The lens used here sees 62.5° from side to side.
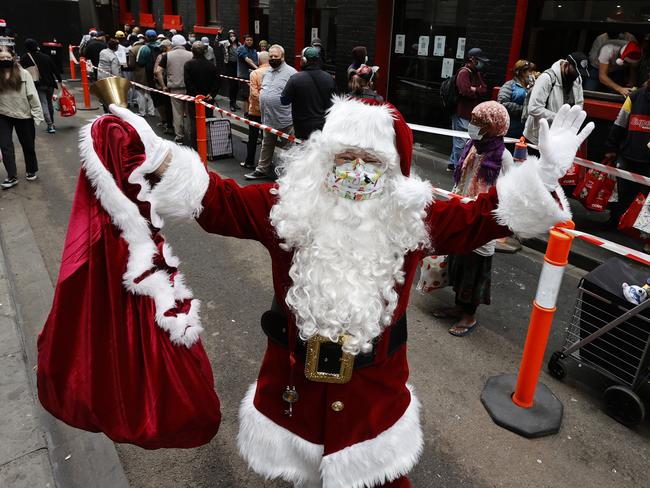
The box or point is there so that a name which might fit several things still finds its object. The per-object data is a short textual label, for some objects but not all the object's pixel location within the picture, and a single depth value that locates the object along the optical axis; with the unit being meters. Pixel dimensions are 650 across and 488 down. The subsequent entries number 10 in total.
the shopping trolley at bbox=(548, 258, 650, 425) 3.31
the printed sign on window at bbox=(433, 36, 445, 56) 10.25
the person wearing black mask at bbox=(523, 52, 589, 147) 6.62
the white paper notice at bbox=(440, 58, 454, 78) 10.14
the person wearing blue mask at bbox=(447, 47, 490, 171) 7.95
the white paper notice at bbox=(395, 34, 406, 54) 11.03
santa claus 1.99
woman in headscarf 4.18
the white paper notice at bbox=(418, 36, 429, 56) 10.57
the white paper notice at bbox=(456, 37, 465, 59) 9.73
